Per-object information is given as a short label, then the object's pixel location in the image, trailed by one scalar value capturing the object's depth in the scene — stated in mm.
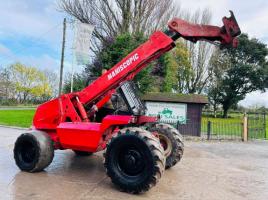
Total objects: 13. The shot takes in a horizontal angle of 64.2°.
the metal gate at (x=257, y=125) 10360
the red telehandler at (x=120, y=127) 3683
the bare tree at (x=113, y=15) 18451
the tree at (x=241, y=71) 24718
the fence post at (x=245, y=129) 9950
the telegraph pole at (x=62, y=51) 13032
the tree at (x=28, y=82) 37088
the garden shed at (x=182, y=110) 10531
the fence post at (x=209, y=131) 9679
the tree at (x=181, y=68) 22998
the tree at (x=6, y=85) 34991
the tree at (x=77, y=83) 13177
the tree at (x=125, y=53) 12131
